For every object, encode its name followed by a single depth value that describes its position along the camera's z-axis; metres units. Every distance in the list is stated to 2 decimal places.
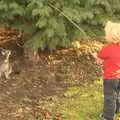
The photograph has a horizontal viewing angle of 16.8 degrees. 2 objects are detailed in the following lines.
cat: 6.61
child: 4.91
